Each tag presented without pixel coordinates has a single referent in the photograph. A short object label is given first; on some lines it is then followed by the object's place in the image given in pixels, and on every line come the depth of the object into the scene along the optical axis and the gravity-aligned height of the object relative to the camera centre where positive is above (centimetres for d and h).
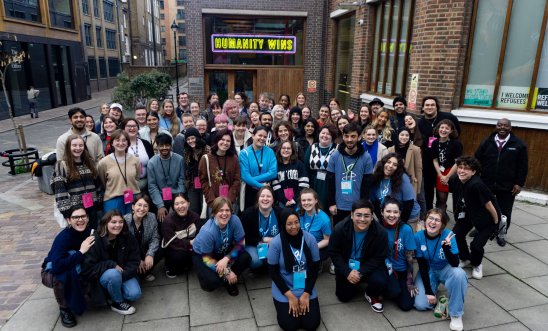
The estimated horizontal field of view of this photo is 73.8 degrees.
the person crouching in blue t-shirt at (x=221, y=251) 425 -207
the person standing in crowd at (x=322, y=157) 519 -113
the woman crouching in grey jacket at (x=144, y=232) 439 -191
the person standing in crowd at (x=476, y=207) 456 -158
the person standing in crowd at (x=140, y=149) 538 -111
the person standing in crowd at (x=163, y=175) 504 -138
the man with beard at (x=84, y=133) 536 -90
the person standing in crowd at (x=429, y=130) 601 -83
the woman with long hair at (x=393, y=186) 467 -137
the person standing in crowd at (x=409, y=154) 546 -110
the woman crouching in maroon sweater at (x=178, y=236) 466 -202
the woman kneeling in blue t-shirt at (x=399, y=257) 409 -200
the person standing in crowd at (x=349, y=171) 484 -122
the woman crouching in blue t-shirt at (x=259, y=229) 458 -190
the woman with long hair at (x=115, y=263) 397 -206
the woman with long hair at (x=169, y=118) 673 -81
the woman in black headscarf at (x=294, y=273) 376 -206
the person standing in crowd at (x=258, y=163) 512 -120
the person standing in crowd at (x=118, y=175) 488 -134
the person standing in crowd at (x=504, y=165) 531 -121
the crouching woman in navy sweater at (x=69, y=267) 379 -199
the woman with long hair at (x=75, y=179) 449 -131
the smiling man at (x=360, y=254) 402 -194
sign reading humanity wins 1391 +121
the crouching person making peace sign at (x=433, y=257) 404 -194
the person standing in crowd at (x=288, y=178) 517 -142
